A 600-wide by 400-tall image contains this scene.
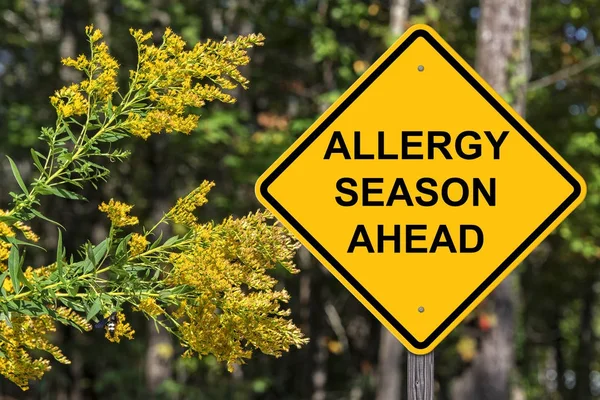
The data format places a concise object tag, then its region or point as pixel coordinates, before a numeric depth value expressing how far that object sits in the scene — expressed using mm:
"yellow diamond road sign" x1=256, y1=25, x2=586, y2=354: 4023
